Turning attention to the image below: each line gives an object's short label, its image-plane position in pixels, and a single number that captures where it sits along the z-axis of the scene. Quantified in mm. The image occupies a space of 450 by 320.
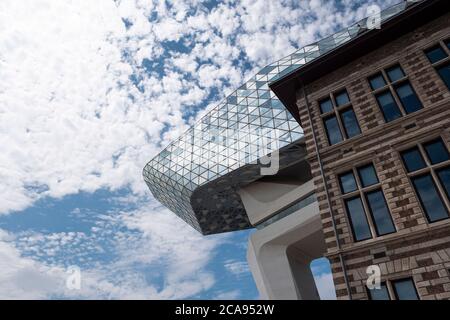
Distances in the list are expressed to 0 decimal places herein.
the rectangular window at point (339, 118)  13570
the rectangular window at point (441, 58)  12070
